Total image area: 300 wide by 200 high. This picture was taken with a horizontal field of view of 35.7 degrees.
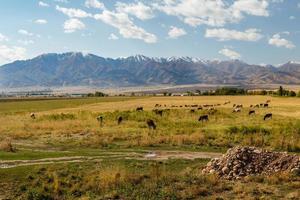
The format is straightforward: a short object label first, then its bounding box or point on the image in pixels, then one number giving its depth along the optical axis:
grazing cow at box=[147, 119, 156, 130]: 50.39
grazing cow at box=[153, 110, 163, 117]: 75.51
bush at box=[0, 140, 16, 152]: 35.31
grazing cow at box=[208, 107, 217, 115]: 76.38
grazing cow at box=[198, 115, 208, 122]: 59.46
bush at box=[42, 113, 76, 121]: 71.62
